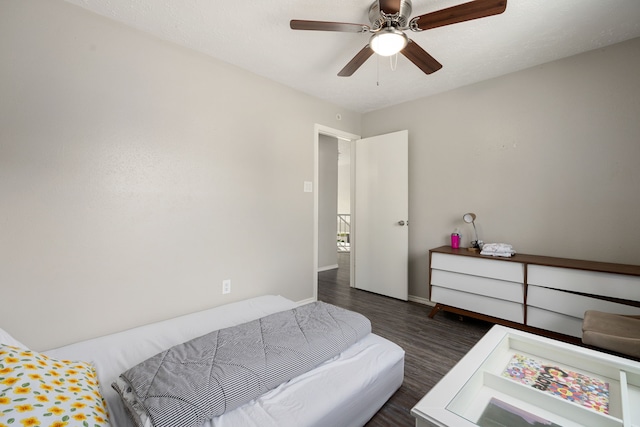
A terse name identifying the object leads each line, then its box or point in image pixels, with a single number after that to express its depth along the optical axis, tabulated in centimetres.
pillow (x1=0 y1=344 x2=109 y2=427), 74
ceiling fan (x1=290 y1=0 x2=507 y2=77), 147
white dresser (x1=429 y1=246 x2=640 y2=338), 196
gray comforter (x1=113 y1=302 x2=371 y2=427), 102
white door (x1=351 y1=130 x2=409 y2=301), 339
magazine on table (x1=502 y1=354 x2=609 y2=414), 106
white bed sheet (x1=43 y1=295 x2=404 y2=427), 111
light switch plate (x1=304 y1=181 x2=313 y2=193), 319
